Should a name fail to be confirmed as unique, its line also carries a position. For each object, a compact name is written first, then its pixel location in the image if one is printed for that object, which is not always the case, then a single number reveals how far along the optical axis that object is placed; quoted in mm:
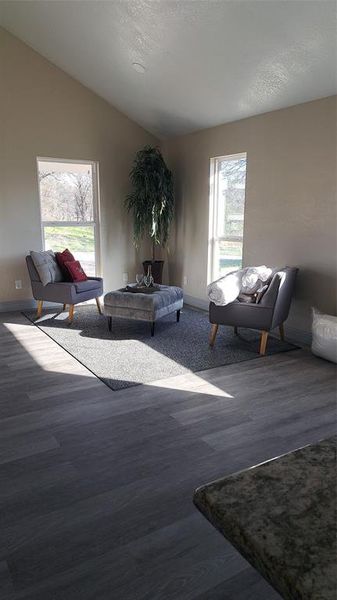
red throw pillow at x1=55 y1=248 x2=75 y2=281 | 5286
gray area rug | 3674
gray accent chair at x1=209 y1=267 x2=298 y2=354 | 4016
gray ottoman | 4555
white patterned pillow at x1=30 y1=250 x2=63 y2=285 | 5098
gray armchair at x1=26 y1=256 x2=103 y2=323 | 4992
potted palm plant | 5840
